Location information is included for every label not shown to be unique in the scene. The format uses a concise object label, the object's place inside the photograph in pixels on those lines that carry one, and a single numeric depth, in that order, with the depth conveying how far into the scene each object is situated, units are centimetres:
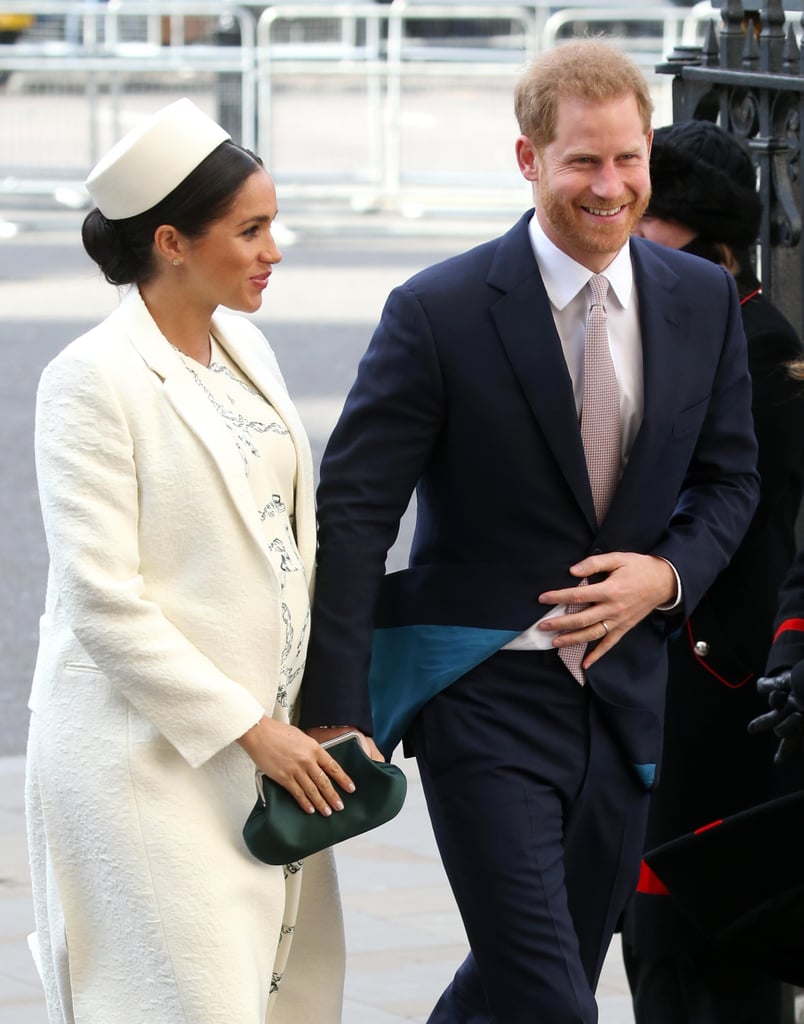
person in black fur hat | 773
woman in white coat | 595
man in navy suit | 641
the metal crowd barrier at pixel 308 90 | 3544
